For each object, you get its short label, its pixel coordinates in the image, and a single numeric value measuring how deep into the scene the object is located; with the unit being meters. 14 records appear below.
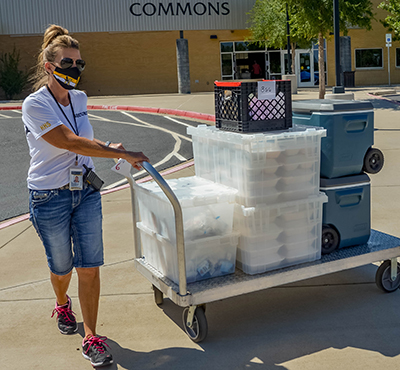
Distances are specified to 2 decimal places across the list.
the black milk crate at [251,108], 3.71
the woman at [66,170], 3.23
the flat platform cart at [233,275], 3.43
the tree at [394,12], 22.20
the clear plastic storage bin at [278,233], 3.70
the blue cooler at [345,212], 4.07
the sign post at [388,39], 27.07
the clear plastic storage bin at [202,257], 3.64
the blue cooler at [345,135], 4.02
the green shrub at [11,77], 29.17
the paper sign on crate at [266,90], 3.69
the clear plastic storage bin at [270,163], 3.61
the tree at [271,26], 25.94
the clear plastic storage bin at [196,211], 3.60
